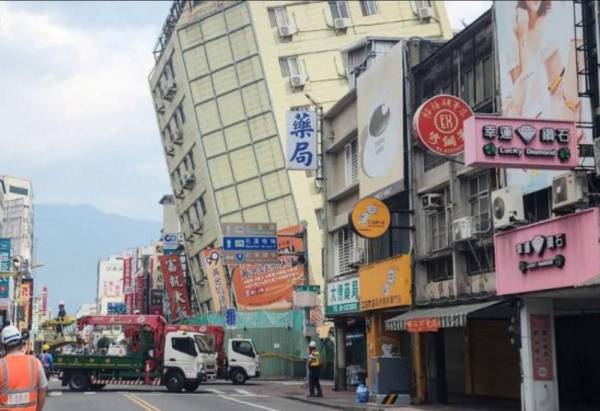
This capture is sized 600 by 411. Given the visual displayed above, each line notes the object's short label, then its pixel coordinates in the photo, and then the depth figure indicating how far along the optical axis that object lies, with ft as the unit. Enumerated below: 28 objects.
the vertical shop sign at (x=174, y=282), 232.53
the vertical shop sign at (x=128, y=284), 385.21
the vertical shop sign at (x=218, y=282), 198.58
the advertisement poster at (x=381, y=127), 93.09
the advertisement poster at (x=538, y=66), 65.10
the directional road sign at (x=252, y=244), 128.16
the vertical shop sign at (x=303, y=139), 120.37
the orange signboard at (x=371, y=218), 88.94
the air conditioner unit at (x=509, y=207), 68.69
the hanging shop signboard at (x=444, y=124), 75.05
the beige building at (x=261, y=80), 197.36
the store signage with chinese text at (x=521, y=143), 63.36
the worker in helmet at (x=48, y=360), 119.39
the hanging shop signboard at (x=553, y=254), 60.18
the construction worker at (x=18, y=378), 27.25
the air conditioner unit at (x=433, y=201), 86.12
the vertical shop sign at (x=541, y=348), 69.77
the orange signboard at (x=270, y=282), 176.65
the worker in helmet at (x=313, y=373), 102.58
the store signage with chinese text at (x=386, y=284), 90.68
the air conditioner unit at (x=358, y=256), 106.42
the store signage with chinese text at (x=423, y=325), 77.25
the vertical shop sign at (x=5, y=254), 189.02
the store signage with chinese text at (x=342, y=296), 106.73
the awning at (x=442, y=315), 74.33
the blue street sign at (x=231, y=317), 161.79
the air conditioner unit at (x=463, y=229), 77.87
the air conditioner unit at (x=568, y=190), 60.34
